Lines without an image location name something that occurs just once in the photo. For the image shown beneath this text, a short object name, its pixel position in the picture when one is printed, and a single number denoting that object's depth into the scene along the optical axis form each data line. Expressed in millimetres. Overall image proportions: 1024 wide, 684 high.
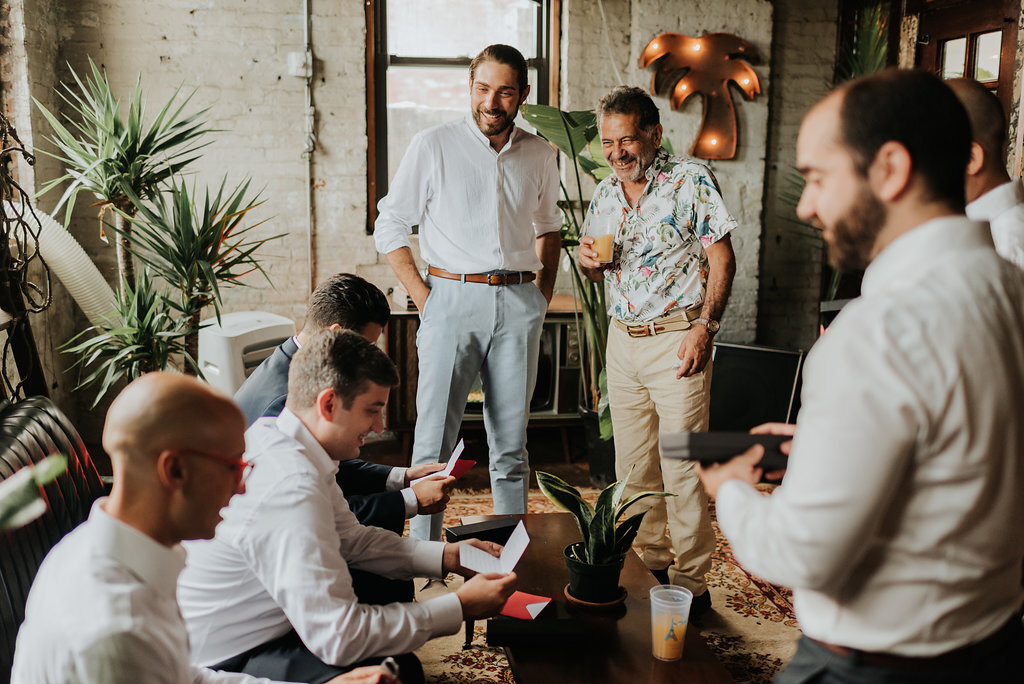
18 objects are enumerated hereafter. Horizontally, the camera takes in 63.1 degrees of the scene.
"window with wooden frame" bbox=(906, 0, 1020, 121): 4035
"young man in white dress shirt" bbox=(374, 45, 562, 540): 2996
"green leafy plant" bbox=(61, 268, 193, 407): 3406
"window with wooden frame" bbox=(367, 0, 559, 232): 4832
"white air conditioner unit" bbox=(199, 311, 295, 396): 3918
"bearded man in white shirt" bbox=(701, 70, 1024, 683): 943
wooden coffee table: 1729
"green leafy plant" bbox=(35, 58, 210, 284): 3424
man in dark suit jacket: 2180
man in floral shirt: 2869
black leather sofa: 1609
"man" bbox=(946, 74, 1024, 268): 2014
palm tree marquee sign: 4832
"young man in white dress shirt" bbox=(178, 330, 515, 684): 1543
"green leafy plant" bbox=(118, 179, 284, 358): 3463
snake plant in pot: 1999
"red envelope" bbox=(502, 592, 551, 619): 1910
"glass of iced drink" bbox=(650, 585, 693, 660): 1767
